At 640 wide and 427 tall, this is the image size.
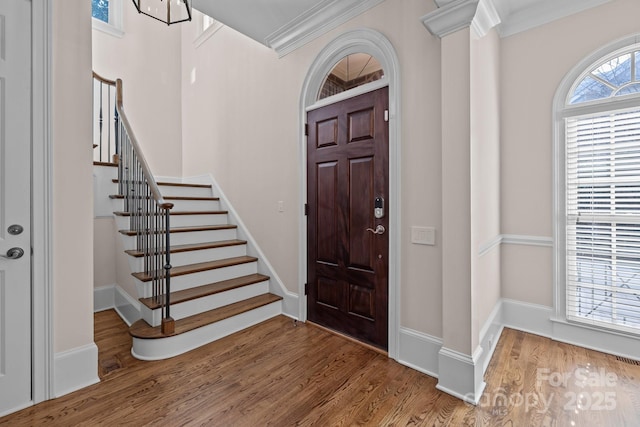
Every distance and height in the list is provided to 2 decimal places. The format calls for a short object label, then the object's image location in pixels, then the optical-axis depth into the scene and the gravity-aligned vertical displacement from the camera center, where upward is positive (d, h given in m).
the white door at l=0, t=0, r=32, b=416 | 1.70 +0.04
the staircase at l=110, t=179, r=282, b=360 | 2.39 -0.72
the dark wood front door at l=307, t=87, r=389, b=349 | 2.38 -0.04
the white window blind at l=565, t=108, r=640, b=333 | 2.25 -0.05
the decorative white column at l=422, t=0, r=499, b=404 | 1.82 +0.09
